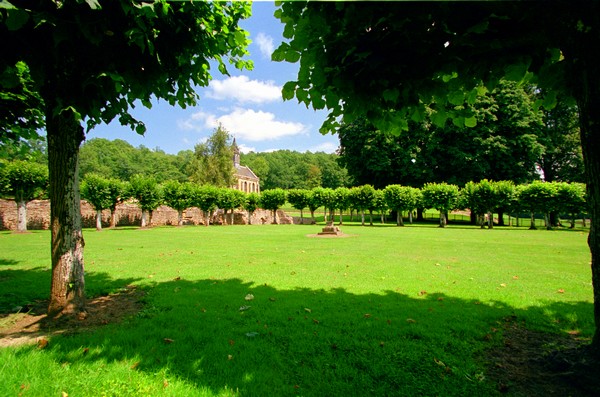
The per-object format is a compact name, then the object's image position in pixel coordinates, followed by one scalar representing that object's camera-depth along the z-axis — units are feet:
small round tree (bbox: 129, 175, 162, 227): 98.73
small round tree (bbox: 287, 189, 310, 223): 133.90
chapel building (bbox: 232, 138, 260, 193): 255.91
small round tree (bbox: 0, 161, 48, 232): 74.02
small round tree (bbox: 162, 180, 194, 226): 109.05
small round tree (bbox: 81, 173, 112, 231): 86.84
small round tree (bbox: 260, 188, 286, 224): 136.77
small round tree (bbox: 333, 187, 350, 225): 124.36
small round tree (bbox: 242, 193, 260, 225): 136.46
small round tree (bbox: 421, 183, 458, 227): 102.87
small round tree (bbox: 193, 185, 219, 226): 117.50
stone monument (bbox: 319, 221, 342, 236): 68.23
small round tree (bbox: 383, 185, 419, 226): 108.88
